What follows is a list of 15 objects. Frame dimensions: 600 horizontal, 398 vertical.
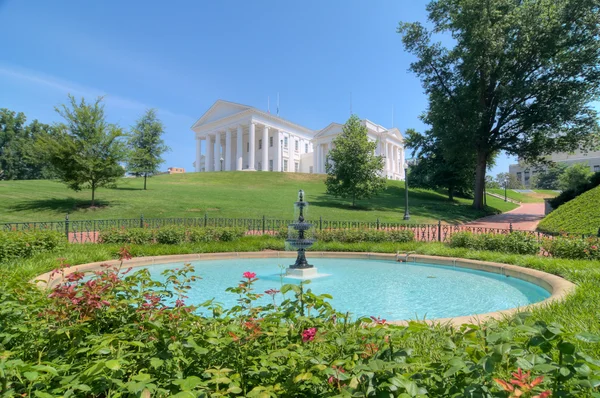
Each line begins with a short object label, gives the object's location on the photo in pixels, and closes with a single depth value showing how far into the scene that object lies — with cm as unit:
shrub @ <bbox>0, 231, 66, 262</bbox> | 825
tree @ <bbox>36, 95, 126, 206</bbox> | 2051
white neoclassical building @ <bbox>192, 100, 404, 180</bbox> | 6456
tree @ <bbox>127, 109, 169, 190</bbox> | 3168
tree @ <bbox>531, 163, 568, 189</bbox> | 9975
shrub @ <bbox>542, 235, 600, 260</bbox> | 856
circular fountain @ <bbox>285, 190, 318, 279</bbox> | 877
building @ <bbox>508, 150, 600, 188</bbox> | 11000
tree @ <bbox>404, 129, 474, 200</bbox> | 3859
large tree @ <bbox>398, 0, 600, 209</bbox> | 2508
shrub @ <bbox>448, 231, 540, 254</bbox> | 995
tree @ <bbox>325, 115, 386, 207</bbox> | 2954
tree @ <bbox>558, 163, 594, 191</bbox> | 4414
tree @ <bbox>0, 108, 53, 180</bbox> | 5316
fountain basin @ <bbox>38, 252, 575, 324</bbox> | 599
